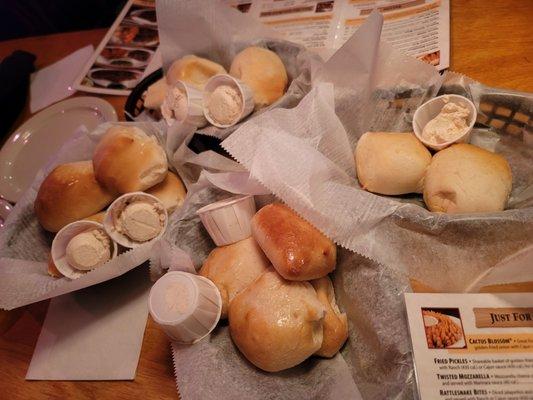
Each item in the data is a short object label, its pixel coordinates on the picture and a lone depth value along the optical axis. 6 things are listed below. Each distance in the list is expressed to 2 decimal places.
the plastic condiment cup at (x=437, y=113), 0.61
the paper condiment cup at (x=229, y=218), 0.60
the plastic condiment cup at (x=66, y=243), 0.68
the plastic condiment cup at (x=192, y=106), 0.75
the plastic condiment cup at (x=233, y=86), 0.74
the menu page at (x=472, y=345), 0.41
